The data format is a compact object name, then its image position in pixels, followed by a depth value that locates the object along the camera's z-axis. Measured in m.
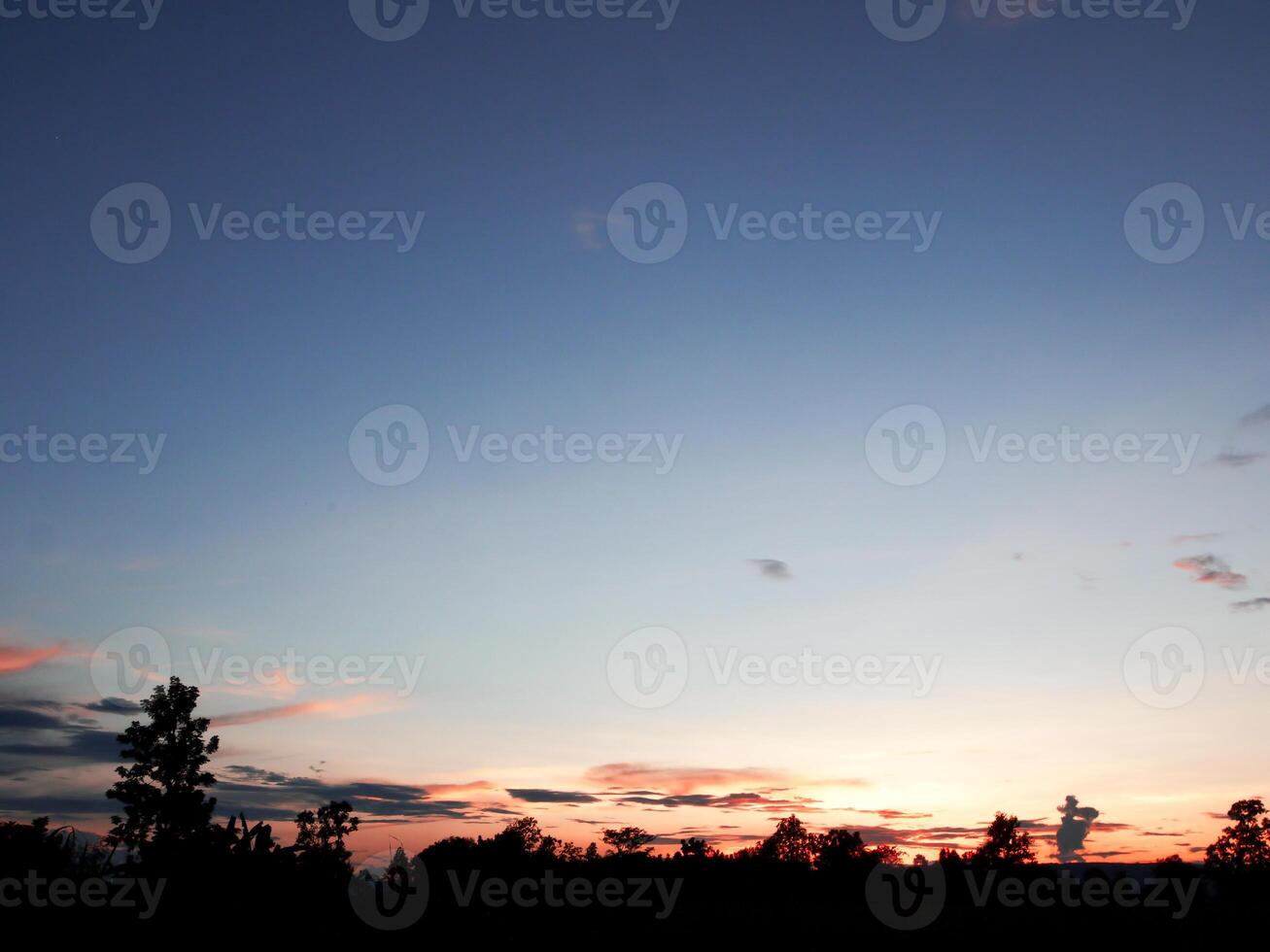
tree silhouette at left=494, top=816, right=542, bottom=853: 120.34
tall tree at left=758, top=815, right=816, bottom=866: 136.62
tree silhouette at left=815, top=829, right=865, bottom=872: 120.29
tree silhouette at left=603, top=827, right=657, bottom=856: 142.89
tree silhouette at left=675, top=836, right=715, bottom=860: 92.37
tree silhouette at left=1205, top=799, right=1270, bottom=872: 101.38
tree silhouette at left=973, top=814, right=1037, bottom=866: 121.44
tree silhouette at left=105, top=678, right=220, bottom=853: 65.19
